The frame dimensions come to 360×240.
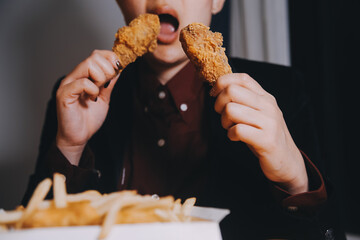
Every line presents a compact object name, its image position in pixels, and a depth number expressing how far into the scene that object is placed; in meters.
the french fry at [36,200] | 0.43
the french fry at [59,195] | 0.48
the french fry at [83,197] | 0.52
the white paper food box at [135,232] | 0.38
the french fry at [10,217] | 0.44
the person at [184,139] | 0.97
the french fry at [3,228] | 0.43
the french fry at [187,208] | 0.56
